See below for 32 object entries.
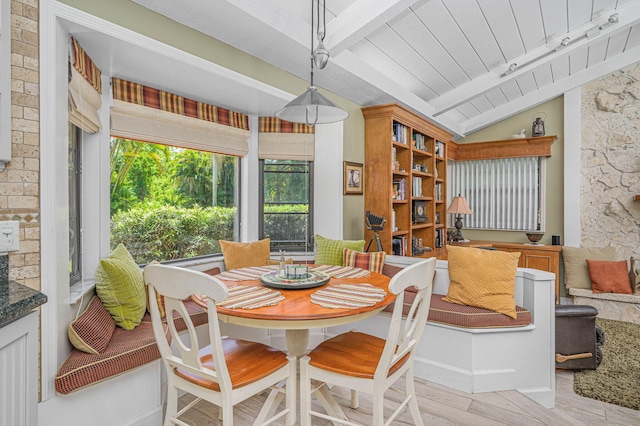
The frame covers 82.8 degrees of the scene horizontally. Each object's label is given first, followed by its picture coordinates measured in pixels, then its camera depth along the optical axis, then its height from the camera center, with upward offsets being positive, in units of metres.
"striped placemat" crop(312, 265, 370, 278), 2.29 -0.40
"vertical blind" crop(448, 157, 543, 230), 5.26 +0.33
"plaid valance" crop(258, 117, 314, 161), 3.53 +0.70
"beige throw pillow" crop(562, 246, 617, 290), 4.50 -0.63
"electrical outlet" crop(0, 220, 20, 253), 1.48 -0.10
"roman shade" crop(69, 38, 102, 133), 1.95 +0.70
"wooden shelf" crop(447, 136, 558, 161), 5.11 +0.94
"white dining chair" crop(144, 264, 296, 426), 1.36 -0.67
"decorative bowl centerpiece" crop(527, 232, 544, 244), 5.05 -0.35
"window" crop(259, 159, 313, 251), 3.61 +0.08
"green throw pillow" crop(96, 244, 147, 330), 2.02 -0.46
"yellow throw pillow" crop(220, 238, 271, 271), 3.00 -0.36
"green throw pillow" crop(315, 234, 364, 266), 3.11 -0.32
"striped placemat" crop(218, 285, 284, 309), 1.61 -0.41
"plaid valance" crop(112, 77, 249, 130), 2.57 +0.86
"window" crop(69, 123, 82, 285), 2.25 +0.05
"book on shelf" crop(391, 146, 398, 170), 3.74 +0.56
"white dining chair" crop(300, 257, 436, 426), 1.48 -0.68
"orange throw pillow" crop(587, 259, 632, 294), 4.23 -0.76
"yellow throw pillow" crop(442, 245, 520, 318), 2.50 -0.48
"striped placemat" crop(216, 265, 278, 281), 2.18 -0.40
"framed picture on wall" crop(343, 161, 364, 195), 3.63 +0.34
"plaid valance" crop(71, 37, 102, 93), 1.96 +0.85
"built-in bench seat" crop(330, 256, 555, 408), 2.45 -0.94
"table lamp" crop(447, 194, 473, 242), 5.09 +0.05
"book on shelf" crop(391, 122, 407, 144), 3.96 +0.87
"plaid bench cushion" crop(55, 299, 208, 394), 1.62 -0.71
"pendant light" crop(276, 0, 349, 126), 2.01 +0.62
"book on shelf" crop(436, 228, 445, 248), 5.22 -0.37
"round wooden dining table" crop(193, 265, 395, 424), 1.50 -0.44
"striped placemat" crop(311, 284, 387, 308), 1.65 -0.41
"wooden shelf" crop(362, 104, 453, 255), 3.70 +0.52
